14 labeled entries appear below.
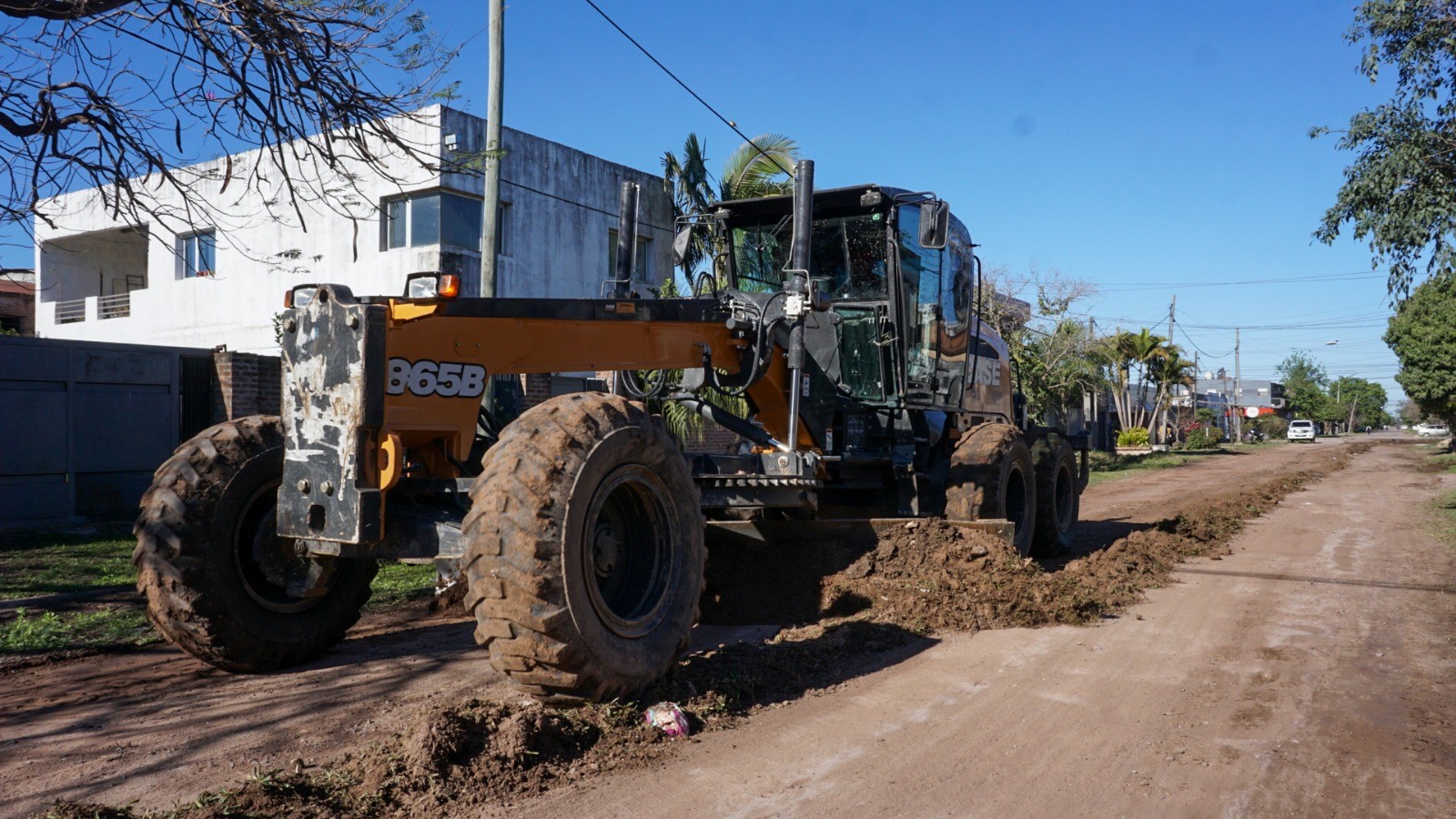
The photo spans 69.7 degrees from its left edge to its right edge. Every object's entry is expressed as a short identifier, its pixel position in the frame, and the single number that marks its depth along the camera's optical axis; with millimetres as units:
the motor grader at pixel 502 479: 4672
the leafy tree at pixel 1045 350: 28516
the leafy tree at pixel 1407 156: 12742
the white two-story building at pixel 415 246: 20047
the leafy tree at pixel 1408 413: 139650
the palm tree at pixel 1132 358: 51125
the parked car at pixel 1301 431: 75125
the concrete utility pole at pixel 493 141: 11766
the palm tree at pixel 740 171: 21344
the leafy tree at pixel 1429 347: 32125
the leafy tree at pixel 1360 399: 143000
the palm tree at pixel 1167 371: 52938
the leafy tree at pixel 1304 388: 115012
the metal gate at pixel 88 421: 13430
